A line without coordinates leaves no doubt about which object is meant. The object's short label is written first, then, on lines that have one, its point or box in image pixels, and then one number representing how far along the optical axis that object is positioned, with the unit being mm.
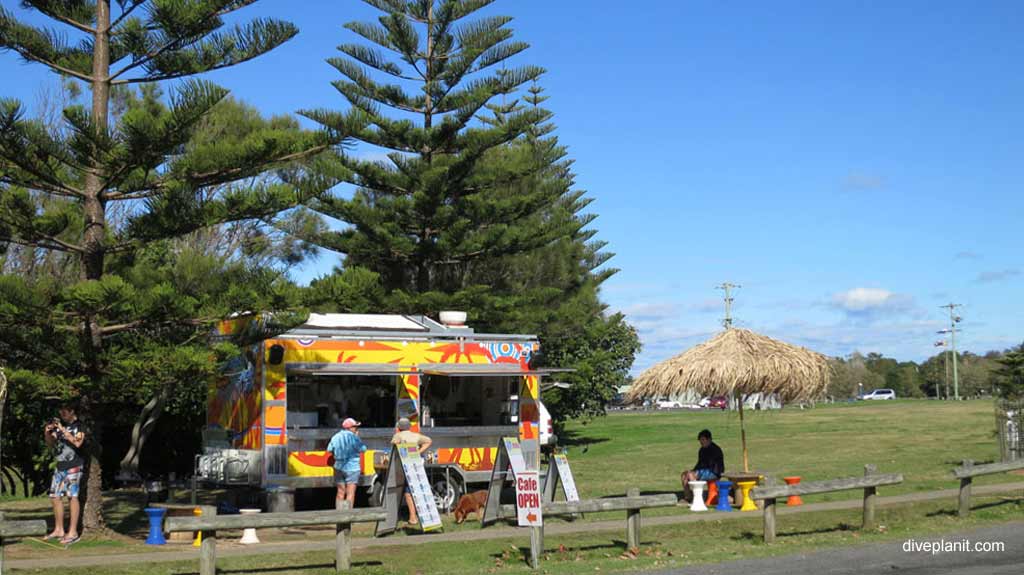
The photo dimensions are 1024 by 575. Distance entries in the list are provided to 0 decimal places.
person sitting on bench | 16438
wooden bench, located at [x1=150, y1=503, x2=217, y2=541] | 13242
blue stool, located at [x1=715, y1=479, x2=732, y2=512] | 15711
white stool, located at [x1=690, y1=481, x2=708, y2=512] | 15583
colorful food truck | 14734
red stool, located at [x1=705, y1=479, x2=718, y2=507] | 16344
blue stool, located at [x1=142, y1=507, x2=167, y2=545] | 12812
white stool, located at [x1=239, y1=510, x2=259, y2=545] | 12875
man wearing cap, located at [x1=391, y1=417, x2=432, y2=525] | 14531
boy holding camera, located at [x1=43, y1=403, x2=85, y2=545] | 12695
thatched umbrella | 16500
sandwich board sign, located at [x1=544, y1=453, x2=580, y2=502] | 15141
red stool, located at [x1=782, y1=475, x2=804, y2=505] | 16375
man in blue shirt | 14336
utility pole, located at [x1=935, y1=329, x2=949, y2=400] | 111556
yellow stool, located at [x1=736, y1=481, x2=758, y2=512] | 15828
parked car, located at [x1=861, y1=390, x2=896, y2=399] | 117938
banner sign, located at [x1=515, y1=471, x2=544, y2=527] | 11648
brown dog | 14844
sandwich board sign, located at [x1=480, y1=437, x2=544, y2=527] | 11664
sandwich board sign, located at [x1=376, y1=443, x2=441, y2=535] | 13617
